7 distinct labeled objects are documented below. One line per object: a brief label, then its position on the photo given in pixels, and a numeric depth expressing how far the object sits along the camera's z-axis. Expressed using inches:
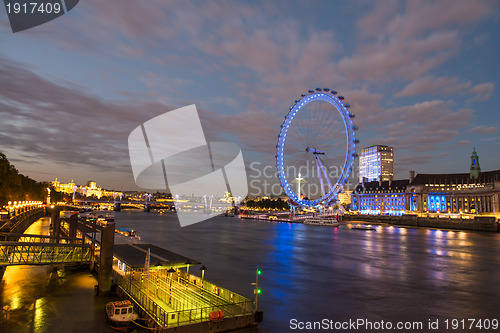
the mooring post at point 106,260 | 996.6
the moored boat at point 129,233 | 2405.8
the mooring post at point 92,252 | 1245.7
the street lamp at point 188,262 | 931.2
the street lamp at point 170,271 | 854.2
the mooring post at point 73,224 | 1668.3
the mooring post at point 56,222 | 1747.0
